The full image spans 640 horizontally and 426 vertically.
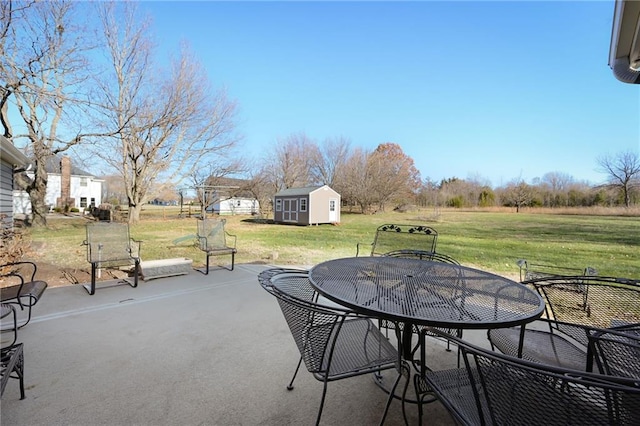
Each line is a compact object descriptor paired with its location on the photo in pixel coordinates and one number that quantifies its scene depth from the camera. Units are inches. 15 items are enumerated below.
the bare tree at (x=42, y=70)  274.1
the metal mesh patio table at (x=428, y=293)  50.1
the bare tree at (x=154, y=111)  482.0
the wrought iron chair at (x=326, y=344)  51.2
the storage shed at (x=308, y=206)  634.2
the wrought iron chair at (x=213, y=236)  186.2
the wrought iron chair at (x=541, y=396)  29.1
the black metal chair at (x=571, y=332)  58.8
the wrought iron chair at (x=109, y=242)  153.8
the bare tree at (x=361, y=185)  912.9
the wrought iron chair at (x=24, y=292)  84.1
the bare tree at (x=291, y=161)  980.6
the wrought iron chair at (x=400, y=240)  149.3
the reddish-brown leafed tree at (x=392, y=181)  908.0
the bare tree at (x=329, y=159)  1092.2
